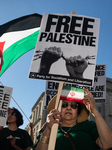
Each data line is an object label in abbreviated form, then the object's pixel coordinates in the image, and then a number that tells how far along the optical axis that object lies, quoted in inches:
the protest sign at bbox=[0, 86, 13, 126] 169.6
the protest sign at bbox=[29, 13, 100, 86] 114.4
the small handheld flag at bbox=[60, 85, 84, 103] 105.7
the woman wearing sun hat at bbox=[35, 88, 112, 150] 93.4
